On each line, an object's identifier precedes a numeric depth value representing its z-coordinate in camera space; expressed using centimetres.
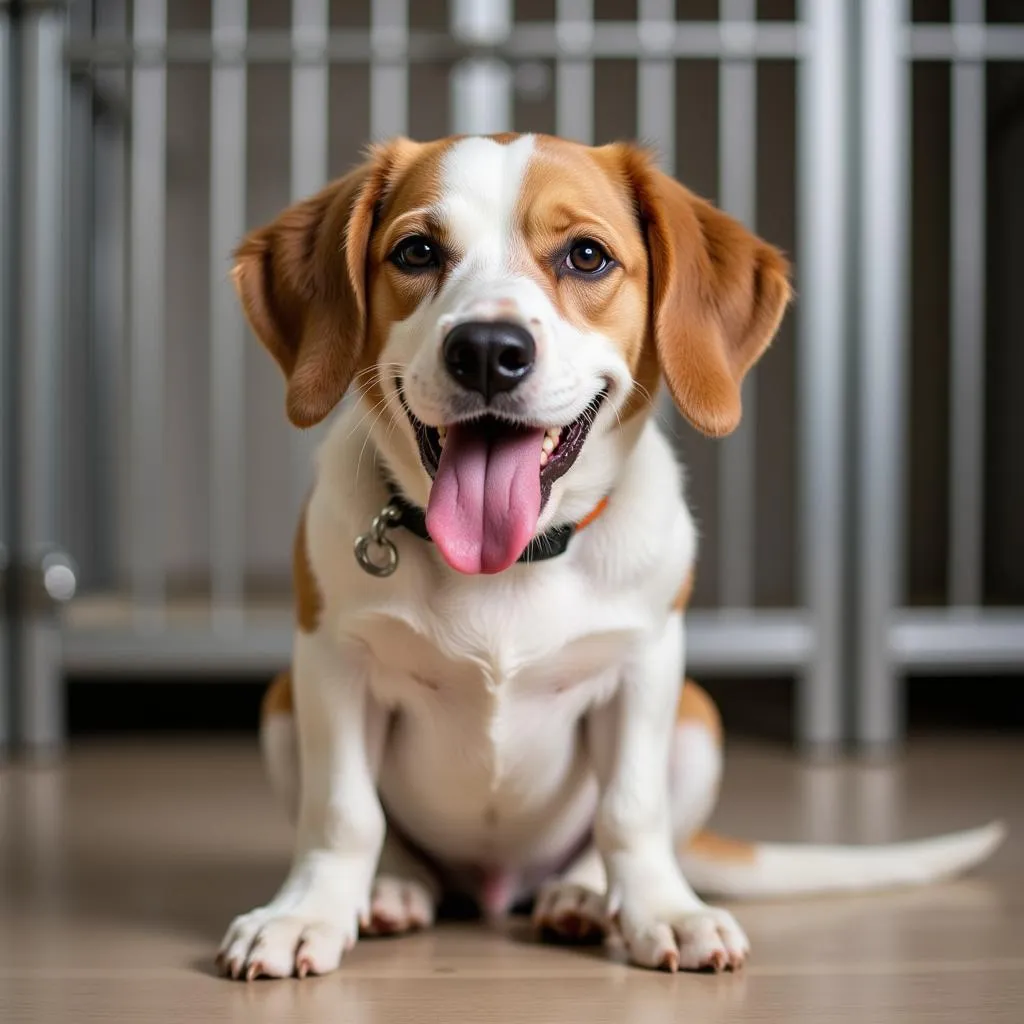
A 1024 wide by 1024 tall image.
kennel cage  247
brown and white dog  118
